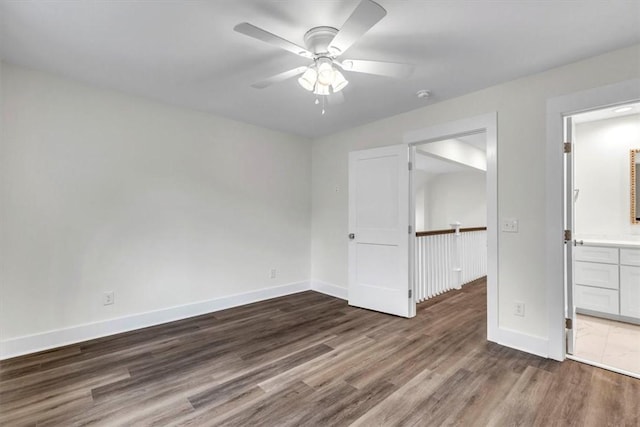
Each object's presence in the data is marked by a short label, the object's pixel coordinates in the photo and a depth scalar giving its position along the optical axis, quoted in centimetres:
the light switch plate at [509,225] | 257
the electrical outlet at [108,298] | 280
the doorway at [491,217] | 268
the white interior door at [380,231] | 336
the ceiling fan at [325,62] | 157
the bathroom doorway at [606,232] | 304
